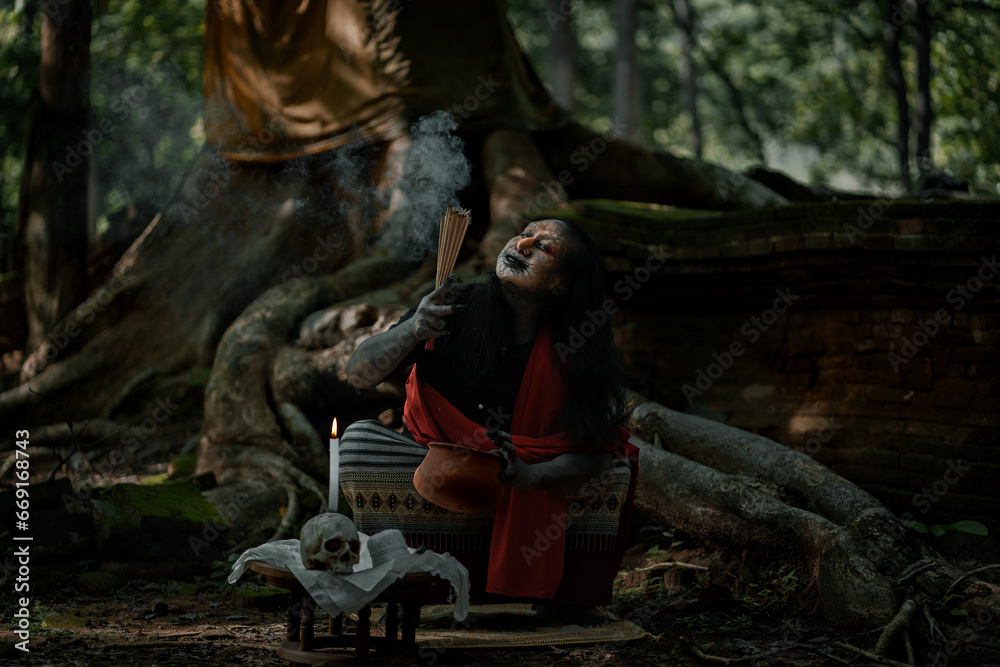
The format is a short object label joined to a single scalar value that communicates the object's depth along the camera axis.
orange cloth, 7.03
